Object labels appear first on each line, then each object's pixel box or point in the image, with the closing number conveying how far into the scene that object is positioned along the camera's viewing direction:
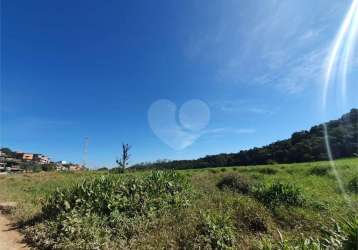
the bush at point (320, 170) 20.47
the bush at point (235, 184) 12.83
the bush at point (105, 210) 6.66
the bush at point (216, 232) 5.94
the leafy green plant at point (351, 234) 3.19
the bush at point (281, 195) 9.81
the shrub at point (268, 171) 22.77
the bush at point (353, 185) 14.64
